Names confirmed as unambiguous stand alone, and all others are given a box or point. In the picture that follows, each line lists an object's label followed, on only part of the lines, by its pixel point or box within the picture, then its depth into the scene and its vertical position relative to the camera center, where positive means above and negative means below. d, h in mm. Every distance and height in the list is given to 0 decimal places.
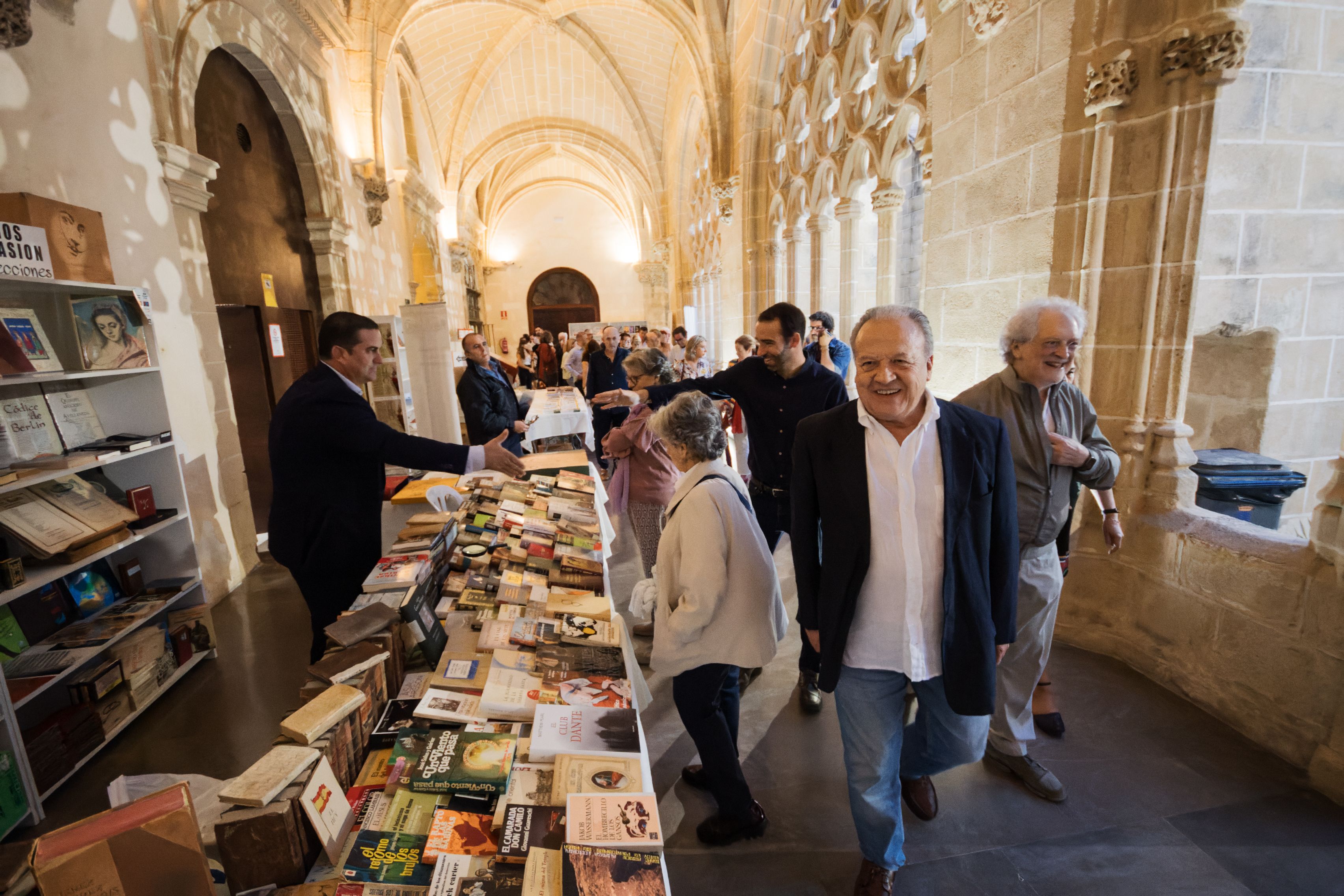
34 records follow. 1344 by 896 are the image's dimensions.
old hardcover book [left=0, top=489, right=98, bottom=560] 2463 -684
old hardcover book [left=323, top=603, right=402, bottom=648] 1748 -808
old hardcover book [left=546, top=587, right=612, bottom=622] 2098 -919
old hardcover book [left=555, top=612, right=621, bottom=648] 1933 -925
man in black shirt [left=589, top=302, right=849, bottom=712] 2832 -272
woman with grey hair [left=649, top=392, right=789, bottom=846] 1929 -832
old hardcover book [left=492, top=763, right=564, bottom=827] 1293 -964
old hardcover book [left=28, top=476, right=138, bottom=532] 2750 -657
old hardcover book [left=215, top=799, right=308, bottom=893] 1102 -903
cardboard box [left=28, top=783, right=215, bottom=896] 958 -794
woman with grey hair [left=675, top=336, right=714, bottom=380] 7391 -197
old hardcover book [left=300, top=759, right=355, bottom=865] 1159 -907
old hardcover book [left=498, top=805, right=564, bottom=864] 1175 -968
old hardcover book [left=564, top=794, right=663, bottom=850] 1185 -957
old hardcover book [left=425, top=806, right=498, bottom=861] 1191 -979
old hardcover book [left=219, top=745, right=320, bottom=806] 1133 -823
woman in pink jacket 3193 -703
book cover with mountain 1092 -972
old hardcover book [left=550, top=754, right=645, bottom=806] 1321 -965
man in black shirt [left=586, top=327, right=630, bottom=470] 6754 -397
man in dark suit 2379 -445
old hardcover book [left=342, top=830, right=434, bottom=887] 1141 -979
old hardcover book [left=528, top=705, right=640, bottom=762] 1435 -951
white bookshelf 2678 -542
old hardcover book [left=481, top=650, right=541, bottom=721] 1570 -924
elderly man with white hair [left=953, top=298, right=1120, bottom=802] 2176 -470
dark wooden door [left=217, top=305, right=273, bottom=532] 5281 -291
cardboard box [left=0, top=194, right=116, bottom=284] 2502 +591
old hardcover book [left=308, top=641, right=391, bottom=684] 1609 -839
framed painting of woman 2871 +135
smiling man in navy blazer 1629 -579
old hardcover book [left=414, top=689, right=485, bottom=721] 1526 -920
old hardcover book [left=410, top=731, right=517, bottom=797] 1322 -937
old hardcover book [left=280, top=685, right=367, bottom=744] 1340 -836
